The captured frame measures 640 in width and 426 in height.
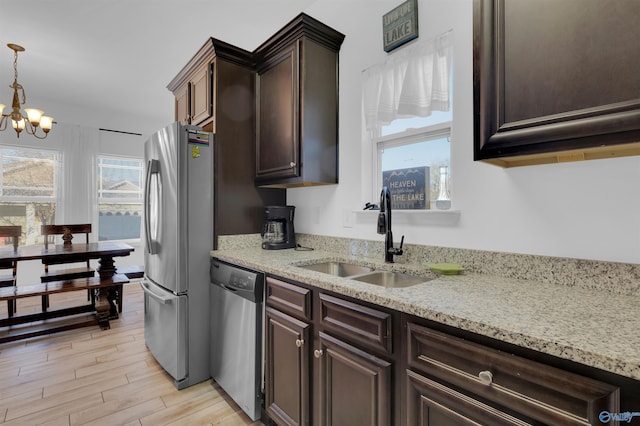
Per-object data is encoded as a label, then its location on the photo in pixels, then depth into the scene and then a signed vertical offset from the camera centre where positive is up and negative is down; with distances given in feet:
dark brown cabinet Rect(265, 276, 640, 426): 2.27 -1.59
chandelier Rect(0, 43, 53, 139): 9.71 +3.14
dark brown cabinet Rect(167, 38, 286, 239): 7.50 +2.22
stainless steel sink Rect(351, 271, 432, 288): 5.11 -1.15
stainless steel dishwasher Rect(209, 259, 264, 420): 5.64 -2.41
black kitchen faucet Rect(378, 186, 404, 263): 5.58 -0.24
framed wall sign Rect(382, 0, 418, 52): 5.73 +3.61
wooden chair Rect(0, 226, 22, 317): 10.33 -1.05
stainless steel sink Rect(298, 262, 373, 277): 6.12 -1.14
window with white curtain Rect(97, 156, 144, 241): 16.56 +0.87
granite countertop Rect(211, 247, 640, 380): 2.18 -0.95
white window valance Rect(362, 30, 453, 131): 5.39 +2.46
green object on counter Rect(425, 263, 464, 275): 4.65 -0.87
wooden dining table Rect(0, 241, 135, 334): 9.48 -1.33
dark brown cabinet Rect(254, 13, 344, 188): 6.77 +2.50
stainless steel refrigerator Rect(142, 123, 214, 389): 6.79 -0.71
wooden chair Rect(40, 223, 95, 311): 11.07 -2.24
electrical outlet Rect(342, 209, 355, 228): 7.07 -0.14
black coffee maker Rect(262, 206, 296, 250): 7.63 -0.45
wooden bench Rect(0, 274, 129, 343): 9.36 -3.05
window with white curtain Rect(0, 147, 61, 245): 14.14 +1.16
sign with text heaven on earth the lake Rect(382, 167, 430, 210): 6.00 +0.50
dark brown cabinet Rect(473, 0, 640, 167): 2.73 +1.32
